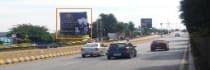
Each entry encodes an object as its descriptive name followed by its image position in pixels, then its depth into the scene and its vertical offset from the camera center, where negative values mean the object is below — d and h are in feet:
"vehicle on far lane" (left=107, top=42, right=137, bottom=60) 76.98 -4.53
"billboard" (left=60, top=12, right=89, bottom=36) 152.62 +3.02
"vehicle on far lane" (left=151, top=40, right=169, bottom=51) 117.07 -5.26
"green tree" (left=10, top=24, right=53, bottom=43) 261.35 -2.26
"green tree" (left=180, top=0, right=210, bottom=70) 41.10 +2.44
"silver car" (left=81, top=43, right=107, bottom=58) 89.98 -5.23
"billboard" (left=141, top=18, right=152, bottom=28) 344.47 +7.45
